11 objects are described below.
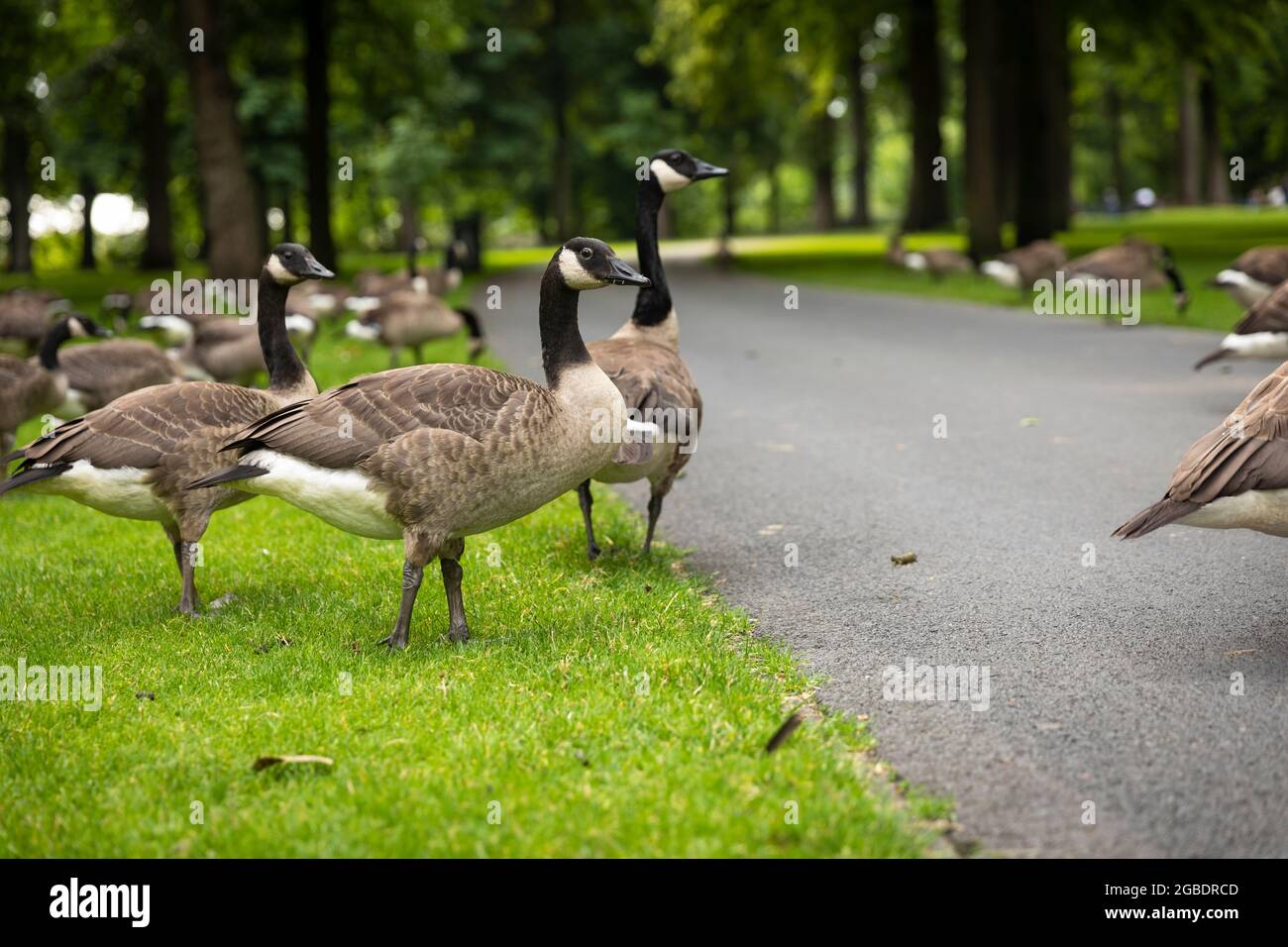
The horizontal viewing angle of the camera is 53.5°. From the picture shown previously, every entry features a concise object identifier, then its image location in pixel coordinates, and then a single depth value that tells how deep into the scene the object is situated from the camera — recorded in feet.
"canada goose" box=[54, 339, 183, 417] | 34.60
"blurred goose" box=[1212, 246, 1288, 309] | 41.09
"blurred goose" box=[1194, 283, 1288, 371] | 32.01
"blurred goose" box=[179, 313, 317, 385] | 41.83
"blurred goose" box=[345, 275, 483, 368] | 50.67
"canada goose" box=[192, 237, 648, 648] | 17.07
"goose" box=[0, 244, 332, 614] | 19.90
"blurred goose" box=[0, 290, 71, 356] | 50.44
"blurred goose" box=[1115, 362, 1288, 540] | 15.53
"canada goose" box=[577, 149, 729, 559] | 21.25
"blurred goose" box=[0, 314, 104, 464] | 31.55
